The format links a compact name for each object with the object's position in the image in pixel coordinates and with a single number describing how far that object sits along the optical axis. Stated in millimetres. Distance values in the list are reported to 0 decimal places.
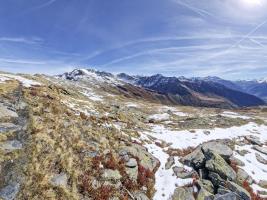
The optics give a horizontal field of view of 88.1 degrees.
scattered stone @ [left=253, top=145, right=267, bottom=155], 15300
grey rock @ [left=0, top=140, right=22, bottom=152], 8504
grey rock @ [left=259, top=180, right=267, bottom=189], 11680
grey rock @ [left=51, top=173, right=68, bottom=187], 7807
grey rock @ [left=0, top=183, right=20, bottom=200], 6887
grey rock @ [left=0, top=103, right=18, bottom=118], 10906
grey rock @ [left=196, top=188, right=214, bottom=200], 9799
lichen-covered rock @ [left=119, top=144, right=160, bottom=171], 11542
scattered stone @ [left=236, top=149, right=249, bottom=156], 14520
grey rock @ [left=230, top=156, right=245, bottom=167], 12980
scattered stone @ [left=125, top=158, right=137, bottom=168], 10814
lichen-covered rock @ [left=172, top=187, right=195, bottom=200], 9937
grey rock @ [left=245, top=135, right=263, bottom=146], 16828
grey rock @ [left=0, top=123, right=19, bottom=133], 9668
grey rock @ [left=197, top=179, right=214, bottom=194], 10427
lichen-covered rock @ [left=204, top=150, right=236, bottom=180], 11102
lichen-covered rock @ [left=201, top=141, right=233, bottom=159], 12690
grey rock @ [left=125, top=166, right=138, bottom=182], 10201
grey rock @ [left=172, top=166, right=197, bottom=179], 11331
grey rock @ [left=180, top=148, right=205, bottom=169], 12052
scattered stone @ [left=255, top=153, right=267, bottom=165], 13993
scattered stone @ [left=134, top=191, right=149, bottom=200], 9336
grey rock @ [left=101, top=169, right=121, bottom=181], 9448
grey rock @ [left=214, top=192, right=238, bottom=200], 9432
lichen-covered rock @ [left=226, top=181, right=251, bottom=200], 10029
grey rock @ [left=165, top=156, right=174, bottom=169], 12169
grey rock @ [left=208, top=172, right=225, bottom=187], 10621
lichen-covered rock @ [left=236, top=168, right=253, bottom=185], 11532
